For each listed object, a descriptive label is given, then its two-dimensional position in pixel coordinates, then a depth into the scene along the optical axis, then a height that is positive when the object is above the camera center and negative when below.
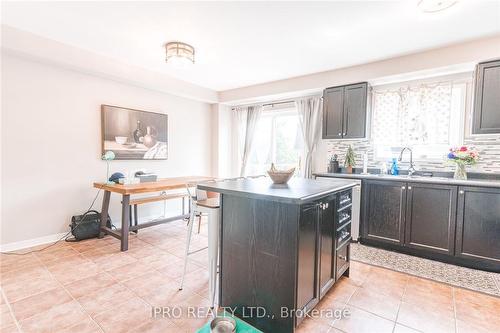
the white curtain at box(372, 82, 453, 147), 3.29 +0.62
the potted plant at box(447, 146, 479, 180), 2.84 +0.00
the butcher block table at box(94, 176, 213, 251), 3.03 -0.63
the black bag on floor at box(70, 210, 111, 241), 3.30 -1.00
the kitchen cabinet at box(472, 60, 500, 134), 2.67 +0.68
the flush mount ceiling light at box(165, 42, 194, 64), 2.92 +1.26
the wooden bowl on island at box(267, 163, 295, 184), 2.06 -0.16
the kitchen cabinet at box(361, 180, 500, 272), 2.57 -0.74
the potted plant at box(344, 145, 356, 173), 3.81 -0.05
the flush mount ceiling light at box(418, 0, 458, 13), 2.03 +1.32
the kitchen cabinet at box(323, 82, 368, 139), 3.56 +0.70
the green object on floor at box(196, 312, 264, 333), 1.57 -1.16
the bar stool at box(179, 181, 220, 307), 1.93 -0.70
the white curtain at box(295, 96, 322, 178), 4.33 +0.58
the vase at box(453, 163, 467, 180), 2.89 -0.16
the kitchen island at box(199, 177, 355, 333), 1.54 -0.66
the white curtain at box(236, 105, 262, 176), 5.25 +0.67
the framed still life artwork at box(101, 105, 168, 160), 3.68 +0.35
